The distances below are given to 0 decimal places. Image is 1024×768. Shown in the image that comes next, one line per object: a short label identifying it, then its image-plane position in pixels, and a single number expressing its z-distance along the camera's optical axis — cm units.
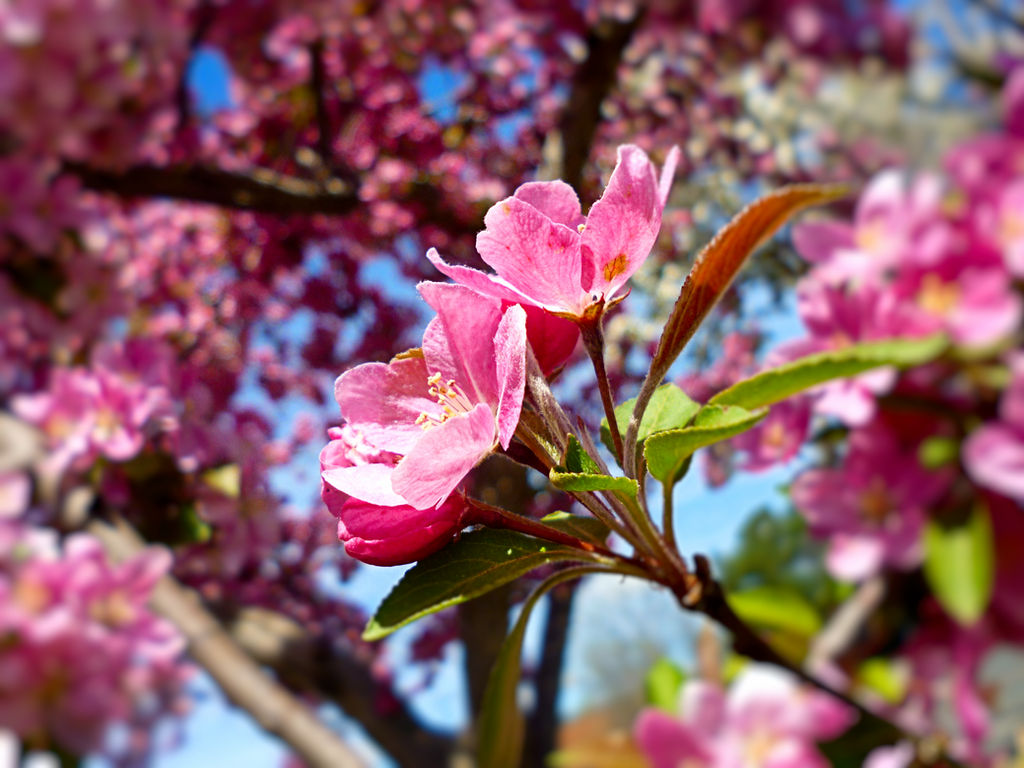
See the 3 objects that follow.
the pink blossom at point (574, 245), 29
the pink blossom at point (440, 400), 27
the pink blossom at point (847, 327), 84
